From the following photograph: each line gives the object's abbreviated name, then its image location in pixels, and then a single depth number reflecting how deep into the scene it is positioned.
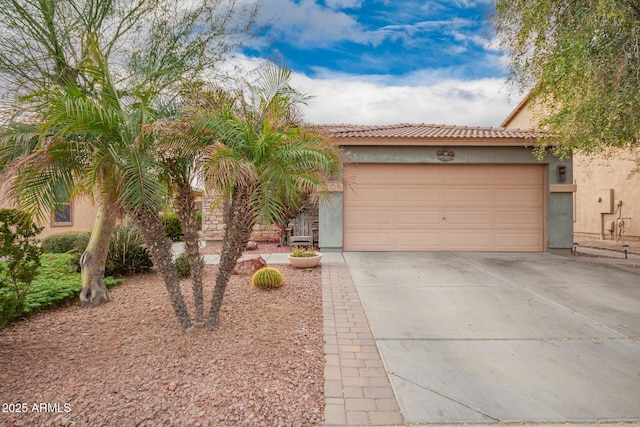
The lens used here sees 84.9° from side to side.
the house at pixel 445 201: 9.89
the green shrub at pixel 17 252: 3.25
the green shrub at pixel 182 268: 6.71
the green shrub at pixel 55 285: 4.87
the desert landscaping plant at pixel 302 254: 7.65
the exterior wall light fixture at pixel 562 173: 9.87
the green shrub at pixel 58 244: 9.97
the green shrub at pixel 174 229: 14.52
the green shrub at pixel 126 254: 6.98
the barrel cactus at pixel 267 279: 5.78
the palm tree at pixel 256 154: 3.31
